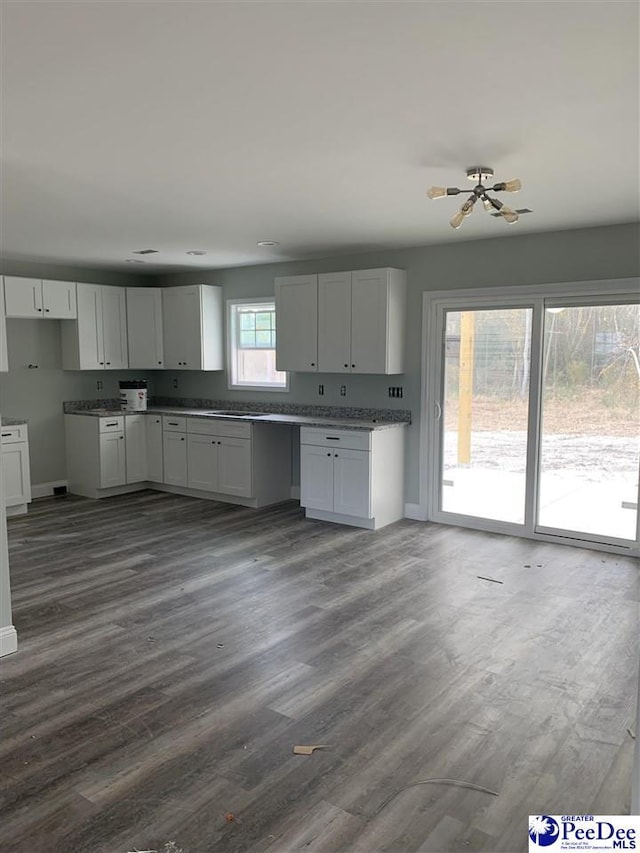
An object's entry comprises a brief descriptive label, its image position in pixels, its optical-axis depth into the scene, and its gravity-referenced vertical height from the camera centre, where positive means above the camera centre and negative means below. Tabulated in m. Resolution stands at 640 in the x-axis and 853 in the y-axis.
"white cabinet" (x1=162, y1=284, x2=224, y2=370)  7.23 +0.42
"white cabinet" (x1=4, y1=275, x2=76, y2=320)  6.41 +0.68
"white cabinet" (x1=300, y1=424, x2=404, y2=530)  5.63 -1.00
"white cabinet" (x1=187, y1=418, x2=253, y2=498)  6.54 -0.98
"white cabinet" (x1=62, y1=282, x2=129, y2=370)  7.07 +0.35
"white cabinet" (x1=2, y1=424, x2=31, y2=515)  6.27 -1.03
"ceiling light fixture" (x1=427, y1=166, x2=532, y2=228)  3.25 +0.87
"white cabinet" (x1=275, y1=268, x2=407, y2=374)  5.73 +0.39
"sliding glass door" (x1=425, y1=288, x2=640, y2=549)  4.93 -0.44
